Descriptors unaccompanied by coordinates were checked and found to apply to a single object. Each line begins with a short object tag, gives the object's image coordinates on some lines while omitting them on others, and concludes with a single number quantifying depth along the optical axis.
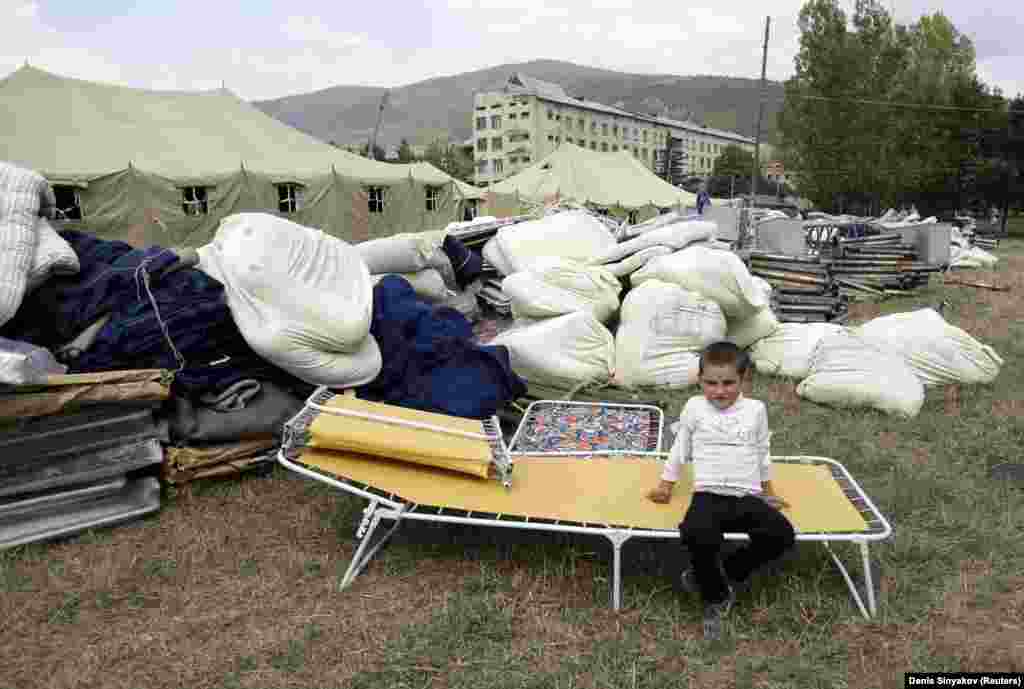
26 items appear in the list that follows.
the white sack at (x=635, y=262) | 5.55
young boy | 2.16
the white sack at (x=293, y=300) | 3.36
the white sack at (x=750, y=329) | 5.16
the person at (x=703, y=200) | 14.84
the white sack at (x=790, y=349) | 4.88
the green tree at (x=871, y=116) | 25.58
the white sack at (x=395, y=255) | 5.00
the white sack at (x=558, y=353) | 4.54
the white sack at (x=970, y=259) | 13.34
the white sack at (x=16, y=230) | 3.11
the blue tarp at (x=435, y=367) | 3.69
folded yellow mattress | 2.56
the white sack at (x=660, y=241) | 5.85
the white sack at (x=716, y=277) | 4.84
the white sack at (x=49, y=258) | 3.29
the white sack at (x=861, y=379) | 4.17
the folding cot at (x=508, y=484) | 2.32
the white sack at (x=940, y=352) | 4.73
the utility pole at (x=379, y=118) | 25.66
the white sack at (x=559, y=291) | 4.94
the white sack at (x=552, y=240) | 6.02
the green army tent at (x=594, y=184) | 21.11
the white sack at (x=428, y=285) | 5.13
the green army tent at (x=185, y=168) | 12.09
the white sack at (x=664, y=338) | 4.68
